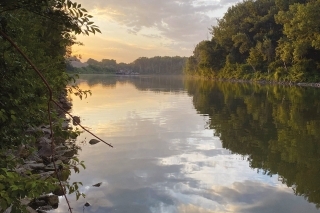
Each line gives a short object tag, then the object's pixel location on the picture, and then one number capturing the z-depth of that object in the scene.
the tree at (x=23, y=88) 2.45
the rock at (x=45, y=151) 9.91
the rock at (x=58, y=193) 7.62
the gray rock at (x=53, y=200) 7.12
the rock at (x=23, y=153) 8.20
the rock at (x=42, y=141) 10.43
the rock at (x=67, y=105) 22.08
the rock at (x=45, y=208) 6.82
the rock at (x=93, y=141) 13.10
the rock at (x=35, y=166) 8.39
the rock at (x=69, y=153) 10.60
